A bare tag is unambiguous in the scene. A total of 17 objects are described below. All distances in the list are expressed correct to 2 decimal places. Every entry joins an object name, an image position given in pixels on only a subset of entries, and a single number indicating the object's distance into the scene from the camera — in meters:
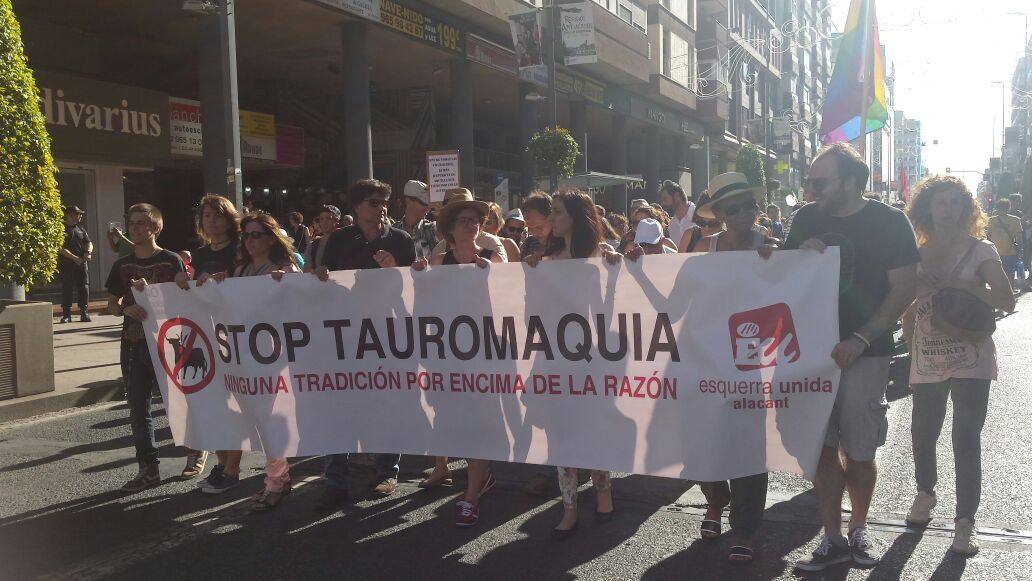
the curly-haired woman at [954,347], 4.47
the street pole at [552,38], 18.17
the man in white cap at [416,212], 7.94
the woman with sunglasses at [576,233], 5.04
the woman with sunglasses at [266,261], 5.53
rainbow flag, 12.51
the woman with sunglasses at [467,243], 5.16
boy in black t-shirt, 5.93
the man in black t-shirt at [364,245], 5.56
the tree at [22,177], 8.55
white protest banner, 4.35
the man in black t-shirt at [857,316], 4.15
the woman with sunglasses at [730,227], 4.76
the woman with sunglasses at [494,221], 7.19
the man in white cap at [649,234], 7.57
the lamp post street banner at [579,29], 18.44
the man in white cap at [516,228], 10.30
